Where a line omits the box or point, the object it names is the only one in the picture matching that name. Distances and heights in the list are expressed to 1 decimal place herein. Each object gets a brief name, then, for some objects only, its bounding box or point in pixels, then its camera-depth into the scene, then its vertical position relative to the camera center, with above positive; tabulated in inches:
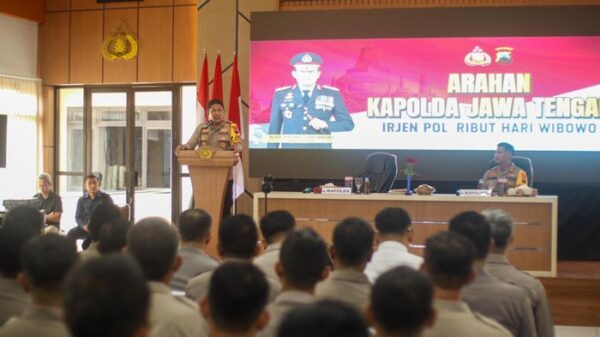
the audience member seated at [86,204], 304.7 -24.1
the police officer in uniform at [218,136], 251.3 +4.3
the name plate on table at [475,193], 260.7 -15.1
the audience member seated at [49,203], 306.2 -24.3
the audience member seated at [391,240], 128.9 -17.2
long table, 257.8 -22.8
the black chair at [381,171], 295.3 -8.4
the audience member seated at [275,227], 135.0 -14.9
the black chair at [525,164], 277.9 -4.9
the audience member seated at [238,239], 115.6 -14.5
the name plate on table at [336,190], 278.5 -15.6
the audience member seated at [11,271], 95.5 -17.0
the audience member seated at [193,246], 121.5 -17.6
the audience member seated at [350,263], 99.0 -16.3
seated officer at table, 263.7 -7.4
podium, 235.6 -9.5
